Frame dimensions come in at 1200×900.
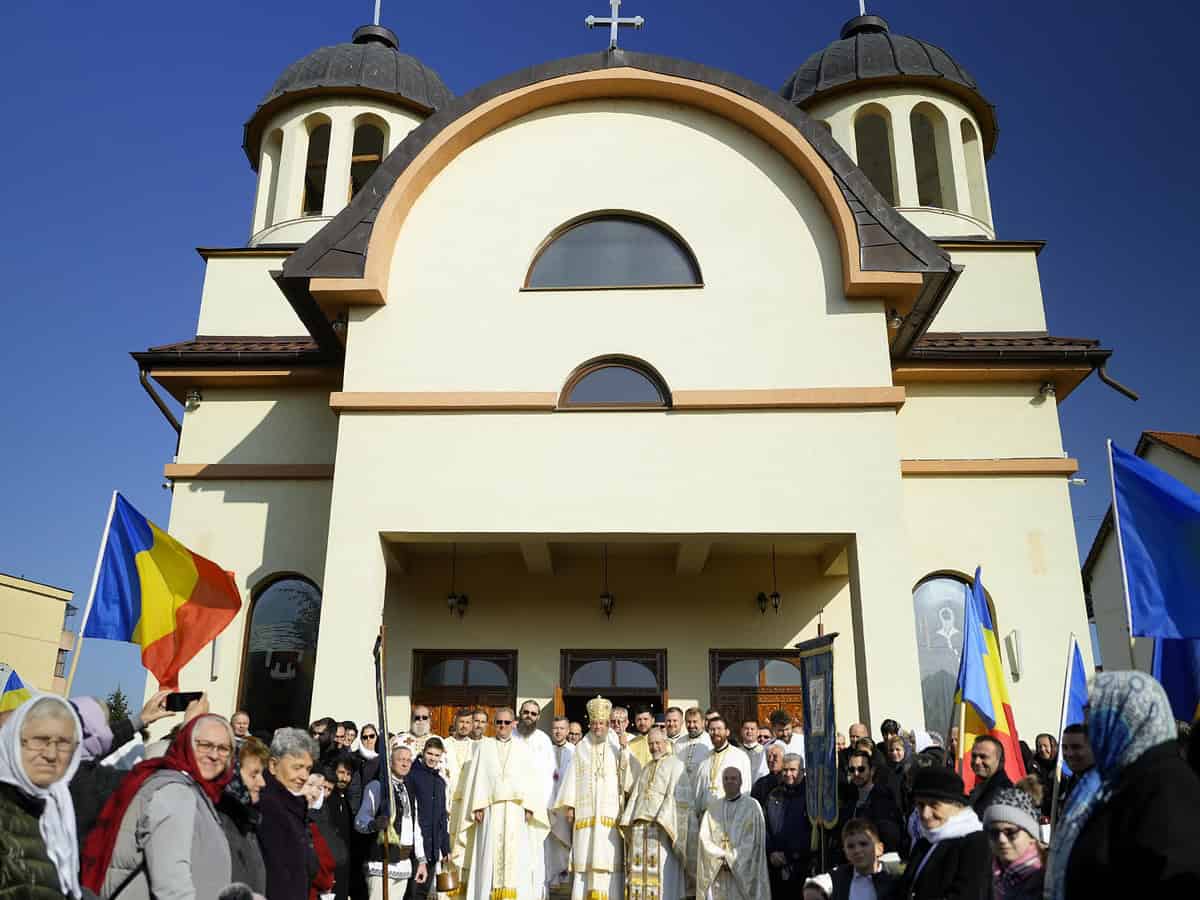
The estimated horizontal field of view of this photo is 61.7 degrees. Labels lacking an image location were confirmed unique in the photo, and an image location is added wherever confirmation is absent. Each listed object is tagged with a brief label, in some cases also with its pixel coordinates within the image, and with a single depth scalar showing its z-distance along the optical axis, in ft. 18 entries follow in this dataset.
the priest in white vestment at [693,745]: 31.48
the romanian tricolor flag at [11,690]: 25.36
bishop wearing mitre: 30.45
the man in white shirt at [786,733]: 31.73
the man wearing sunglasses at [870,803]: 21.20
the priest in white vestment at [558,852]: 31.89
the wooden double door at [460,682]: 41.29
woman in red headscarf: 12.30
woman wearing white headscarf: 10.61
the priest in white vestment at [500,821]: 29.96
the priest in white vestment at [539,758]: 30.89
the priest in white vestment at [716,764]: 28.81
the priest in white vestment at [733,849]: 26.81
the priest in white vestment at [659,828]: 29.32
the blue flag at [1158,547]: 18.86
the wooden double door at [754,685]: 40.75
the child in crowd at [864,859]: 17.16
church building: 35.70
